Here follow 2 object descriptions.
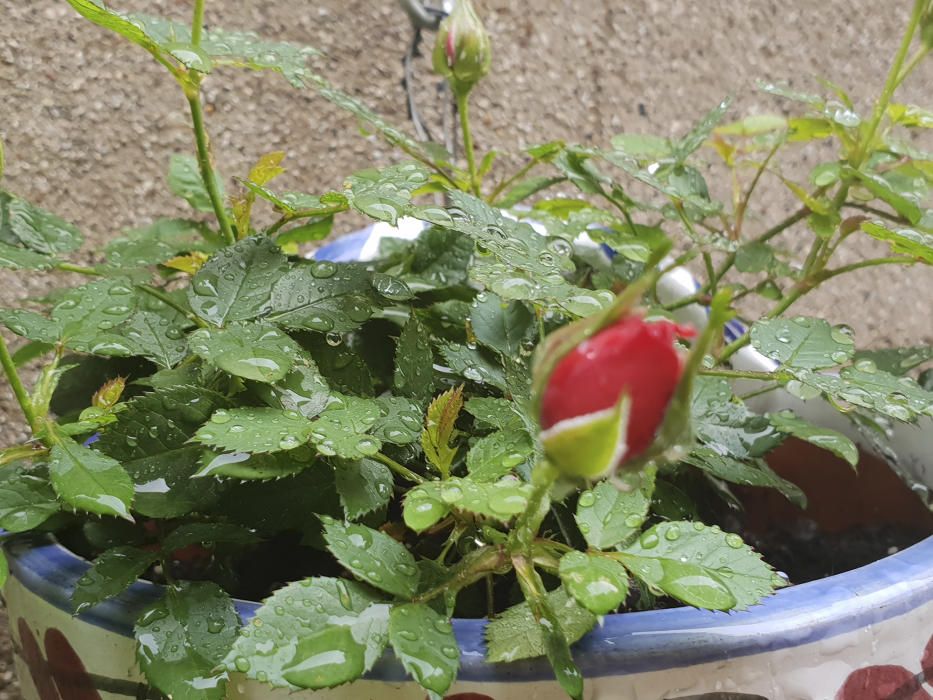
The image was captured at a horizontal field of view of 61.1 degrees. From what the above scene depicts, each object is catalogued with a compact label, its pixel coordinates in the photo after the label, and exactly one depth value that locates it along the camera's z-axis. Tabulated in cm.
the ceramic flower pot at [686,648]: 24
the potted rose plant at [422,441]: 22
